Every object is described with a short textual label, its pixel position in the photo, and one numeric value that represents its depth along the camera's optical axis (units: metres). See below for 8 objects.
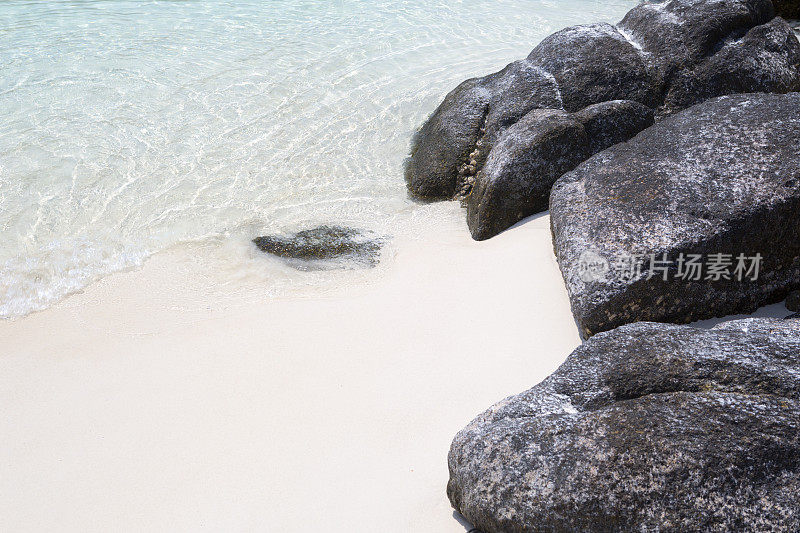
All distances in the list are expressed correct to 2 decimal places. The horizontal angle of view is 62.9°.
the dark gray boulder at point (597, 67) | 5.27
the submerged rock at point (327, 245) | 5.06
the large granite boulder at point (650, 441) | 2.12
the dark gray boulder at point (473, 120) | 5.59
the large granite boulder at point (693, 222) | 3.25
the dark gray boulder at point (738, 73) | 5.14
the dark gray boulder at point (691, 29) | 5.23
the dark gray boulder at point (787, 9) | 8.88
